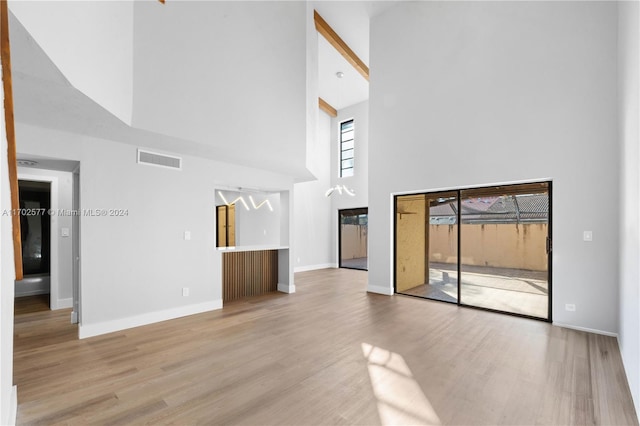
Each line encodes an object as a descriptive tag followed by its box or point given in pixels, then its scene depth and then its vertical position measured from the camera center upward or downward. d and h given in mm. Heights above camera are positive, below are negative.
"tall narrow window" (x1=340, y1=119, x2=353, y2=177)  9961 +2145
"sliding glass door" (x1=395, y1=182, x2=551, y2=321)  4546 -670
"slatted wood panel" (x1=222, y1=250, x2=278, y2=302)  5566 -1308
